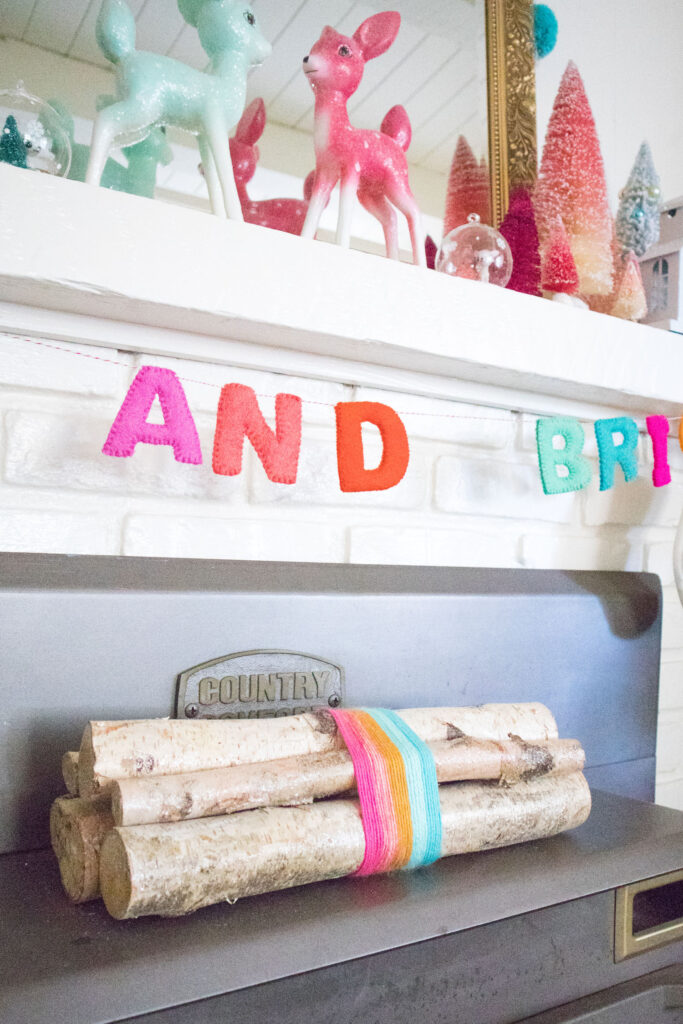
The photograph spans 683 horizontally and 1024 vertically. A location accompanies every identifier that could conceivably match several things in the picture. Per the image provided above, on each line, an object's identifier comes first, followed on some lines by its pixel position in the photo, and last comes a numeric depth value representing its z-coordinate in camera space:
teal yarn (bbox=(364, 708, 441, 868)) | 0.56
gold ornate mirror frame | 1.02
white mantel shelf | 0.62
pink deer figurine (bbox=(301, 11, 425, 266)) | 0.79
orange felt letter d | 0.72
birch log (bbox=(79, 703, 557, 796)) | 0.52
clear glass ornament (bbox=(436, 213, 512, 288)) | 0.85
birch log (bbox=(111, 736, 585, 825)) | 0.50
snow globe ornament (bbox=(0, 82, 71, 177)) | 0.65
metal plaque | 0.68
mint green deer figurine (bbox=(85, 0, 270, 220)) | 0.67
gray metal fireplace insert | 0.45
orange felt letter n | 0.67
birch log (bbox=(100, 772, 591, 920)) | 0.46
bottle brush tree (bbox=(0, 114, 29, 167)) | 0.65
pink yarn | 0.54
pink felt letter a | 0.64
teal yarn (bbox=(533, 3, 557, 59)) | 1.08
